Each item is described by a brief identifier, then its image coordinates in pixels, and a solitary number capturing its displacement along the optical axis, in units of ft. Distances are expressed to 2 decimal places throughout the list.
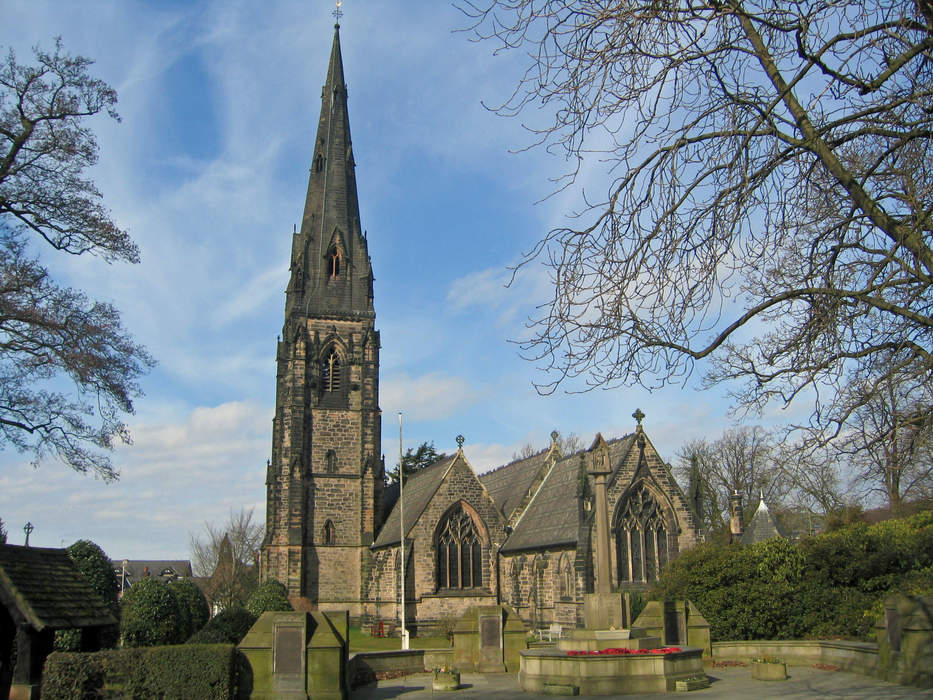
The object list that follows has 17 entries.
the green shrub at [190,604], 80.63
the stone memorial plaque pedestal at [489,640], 61.41
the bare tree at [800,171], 21.57
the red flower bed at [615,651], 49.90
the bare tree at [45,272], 49.42
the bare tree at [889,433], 27.48
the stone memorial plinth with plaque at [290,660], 44.55
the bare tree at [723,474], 192.54
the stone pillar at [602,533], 57.16
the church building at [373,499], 103.45
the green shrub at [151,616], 76.13
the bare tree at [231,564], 166.09
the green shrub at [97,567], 75.56
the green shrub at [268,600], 94.84
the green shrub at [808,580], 68.74
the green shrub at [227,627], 58.75
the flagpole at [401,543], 112.81
